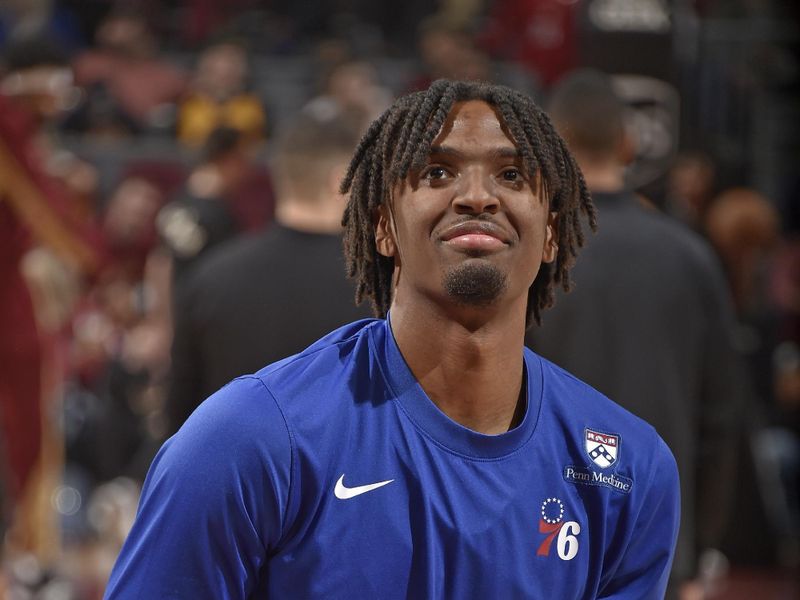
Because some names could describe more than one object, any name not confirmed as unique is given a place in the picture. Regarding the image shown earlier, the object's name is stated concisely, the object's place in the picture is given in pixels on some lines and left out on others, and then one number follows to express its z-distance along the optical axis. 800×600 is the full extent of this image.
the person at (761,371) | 14.88
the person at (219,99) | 21.02
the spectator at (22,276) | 12.46
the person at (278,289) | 7.73
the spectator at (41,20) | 22.73
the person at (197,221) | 11.43
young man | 3.98
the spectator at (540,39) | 22.31
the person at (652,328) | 7.58
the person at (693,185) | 18.33
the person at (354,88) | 19.66
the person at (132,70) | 22.61
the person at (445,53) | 20.88
